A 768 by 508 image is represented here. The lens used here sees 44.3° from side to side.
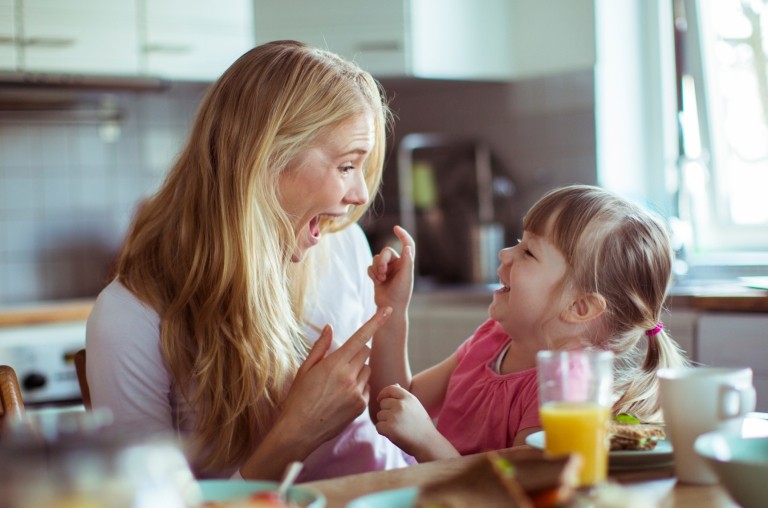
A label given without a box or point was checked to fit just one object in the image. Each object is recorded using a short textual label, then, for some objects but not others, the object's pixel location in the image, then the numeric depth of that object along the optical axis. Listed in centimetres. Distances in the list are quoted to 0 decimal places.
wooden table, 95
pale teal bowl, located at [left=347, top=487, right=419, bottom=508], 90
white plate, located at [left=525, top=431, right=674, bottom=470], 108
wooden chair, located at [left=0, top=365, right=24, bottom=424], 122
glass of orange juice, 94
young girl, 151
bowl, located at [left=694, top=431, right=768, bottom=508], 86
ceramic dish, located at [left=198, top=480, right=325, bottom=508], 89
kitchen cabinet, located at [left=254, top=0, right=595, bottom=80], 346
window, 320
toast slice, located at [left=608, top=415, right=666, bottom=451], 110
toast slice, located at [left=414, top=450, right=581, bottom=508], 79
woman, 140
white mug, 99
